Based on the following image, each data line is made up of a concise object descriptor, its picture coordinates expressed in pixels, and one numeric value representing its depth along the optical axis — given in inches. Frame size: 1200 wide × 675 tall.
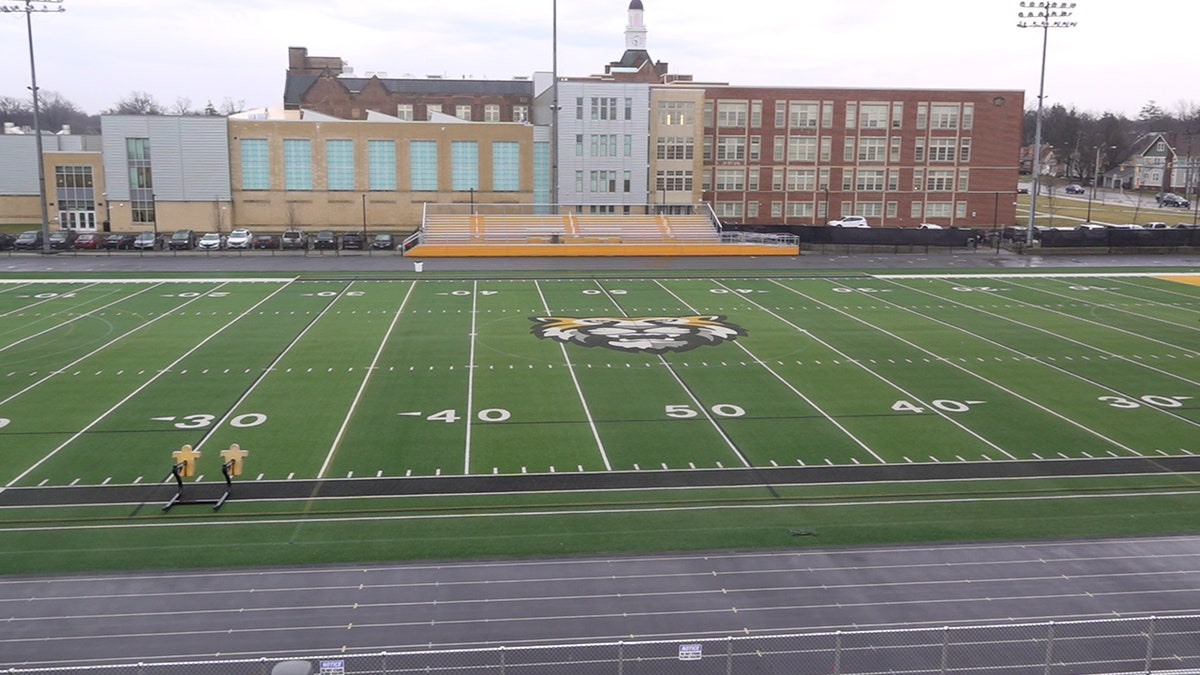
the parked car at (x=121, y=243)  2452.0
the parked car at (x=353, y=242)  2516.0
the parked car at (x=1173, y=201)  4156.0
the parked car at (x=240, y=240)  2514.8
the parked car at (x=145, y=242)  2461.9
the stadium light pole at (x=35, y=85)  2235.5
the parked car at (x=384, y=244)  2502.5
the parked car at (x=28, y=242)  2422.5
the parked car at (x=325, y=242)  2506.4
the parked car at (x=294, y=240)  2512.3
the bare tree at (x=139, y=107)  6933.1
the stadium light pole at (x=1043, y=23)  2464.3
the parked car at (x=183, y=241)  2488.9
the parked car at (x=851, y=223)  2859.3
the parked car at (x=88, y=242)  2401.6
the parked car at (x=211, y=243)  2470.5
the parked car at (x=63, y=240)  2406.3
